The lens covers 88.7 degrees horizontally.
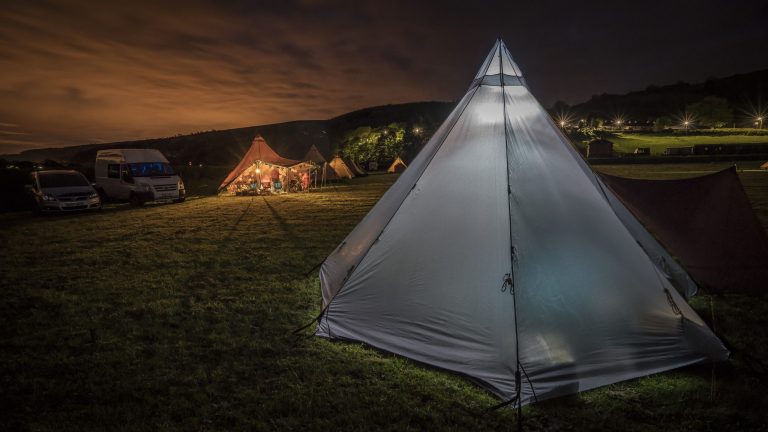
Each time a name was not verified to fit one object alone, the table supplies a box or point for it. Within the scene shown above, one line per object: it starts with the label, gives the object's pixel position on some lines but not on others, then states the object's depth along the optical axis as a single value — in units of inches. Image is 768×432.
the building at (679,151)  2234.3
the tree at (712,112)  4254.7
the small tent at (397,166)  2037.4
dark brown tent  242.2
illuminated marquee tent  1032.2
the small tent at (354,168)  1711.4
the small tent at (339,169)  1535.4
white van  763.4
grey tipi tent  149.2
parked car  635.5
